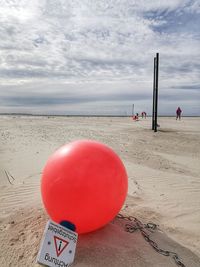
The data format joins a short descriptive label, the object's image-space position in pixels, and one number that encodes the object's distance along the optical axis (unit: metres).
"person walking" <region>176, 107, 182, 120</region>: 26.06
